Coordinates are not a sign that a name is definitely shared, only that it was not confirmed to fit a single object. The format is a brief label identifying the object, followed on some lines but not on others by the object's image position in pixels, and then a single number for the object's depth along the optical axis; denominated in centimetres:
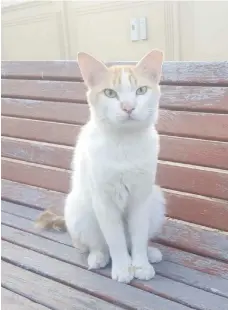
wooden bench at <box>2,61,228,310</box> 118
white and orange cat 114
